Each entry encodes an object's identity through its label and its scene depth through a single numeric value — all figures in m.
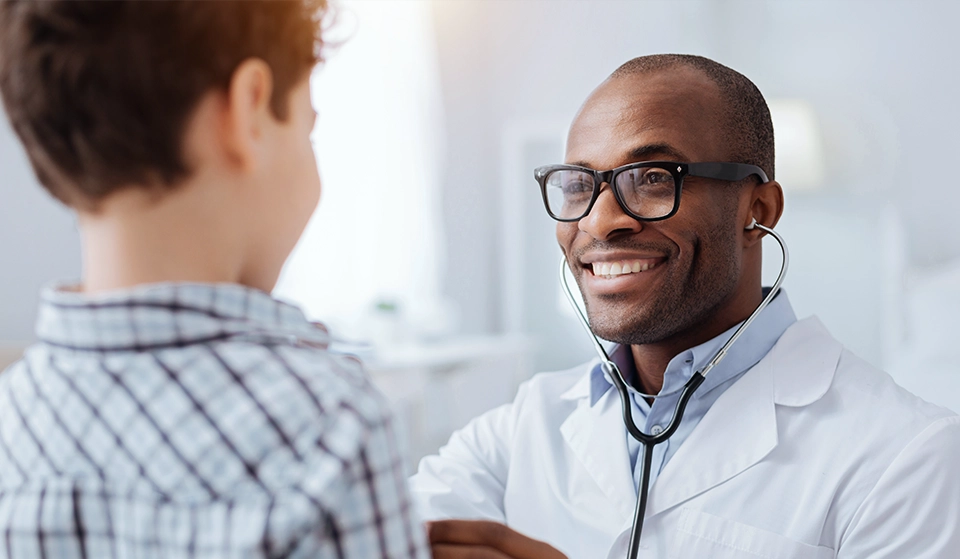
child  0.46
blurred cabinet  2.84
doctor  0.97
